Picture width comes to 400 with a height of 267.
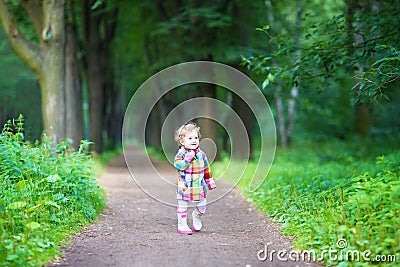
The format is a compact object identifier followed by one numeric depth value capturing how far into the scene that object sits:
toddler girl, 7.41
